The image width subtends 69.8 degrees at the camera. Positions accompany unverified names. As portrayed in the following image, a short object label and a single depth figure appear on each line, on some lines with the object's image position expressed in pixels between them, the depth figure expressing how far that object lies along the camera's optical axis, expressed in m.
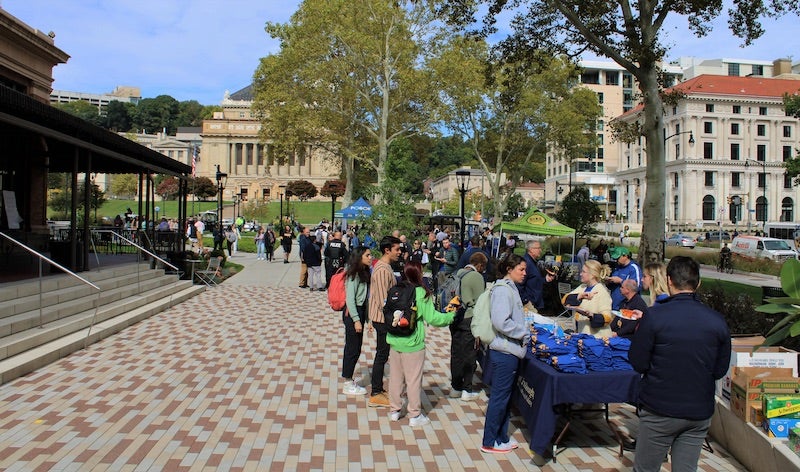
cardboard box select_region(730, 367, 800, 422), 5.02
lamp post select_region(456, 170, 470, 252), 22.03
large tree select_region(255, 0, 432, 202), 32.50
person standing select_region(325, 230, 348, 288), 14.99
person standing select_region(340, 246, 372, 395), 6.92
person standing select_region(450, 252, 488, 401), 6.95
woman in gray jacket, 5.16
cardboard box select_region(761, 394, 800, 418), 4.83
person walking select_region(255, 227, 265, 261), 29.53
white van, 36.19
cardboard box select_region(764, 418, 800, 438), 4.78
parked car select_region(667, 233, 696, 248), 50.75
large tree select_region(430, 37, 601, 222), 34.41
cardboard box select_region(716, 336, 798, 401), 5.38
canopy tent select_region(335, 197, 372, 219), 29.41
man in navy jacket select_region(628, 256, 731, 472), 3.61
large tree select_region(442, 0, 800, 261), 14.18
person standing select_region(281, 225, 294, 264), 25.43
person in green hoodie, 5.88
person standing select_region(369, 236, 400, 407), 6.54
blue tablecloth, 5.05
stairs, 8.03
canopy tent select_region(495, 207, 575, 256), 17.77
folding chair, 18.22
